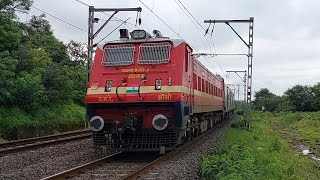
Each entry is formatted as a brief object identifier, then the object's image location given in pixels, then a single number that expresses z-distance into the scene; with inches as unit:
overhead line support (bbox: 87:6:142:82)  973.2
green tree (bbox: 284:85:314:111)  3149.6
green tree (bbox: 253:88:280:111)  4106.8
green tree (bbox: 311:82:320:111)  3026.6
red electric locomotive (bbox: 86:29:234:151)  513.0
